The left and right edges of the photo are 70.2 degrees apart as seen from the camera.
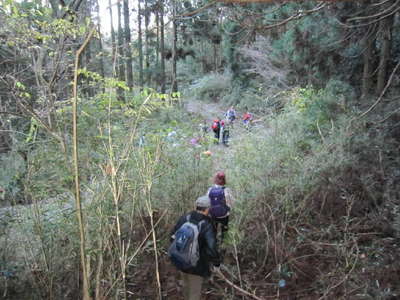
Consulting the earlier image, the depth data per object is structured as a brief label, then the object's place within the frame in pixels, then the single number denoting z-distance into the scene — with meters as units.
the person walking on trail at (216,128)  10.61
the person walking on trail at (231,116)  12.02
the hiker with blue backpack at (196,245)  2.87
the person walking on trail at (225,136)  10.32
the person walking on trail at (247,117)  9.77
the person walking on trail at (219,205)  4.04
